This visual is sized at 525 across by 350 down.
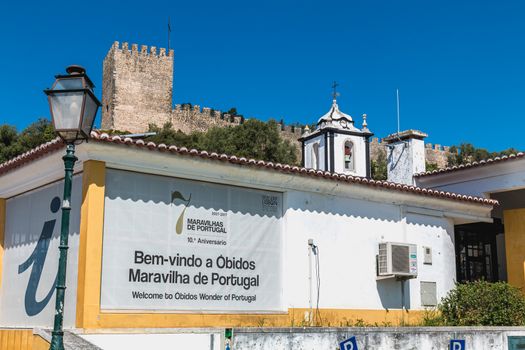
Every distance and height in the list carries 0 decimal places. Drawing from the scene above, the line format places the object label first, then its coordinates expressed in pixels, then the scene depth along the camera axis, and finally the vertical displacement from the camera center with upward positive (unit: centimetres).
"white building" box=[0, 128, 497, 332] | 1054 +99
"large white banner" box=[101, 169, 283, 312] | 1071 +86
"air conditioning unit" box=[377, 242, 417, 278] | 1373 +76
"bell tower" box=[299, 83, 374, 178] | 2320 +519
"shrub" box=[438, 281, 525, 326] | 1379 -12
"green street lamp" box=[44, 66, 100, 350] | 666 +180
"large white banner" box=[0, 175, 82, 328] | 1072 +69
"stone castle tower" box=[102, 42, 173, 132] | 5838 +1780
